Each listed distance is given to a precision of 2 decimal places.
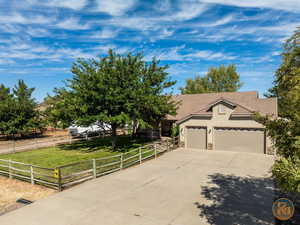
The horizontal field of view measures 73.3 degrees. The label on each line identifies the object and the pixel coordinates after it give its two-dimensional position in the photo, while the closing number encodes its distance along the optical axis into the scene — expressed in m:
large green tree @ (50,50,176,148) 15.44
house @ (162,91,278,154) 17.27
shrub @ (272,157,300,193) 3.26
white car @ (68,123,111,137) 27.34
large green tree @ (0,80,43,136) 24.97
